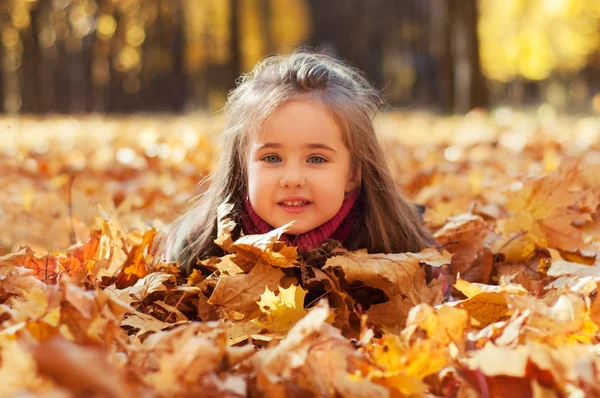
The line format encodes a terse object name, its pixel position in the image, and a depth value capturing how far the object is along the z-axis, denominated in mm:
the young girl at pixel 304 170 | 2088
